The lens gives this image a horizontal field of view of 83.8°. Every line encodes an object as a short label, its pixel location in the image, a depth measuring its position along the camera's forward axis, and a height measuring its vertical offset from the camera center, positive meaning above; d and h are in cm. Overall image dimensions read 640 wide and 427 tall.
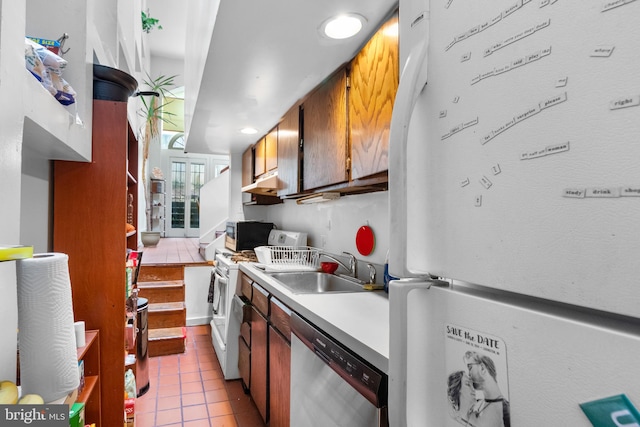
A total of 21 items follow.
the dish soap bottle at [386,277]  192 -31
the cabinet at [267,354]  183 -82
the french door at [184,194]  806 +58
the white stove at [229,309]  299 -78
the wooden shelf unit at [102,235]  157 -7
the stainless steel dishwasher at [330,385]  107 -59
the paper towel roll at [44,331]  86 -27
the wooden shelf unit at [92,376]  149 -67
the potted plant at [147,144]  360 +89
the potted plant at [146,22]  419 +236
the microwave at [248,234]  376 -16
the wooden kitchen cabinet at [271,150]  324 +66
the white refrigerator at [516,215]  37 +1
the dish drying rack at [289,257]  279 -30
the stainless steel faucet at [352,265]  238 -31
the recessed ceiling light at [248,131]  345 +88
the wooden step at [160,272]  397 -60
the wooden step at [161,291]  381 -77
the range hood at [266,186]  306 +31
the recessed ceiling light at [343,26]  156 +88
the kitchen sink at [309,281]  246 -43
